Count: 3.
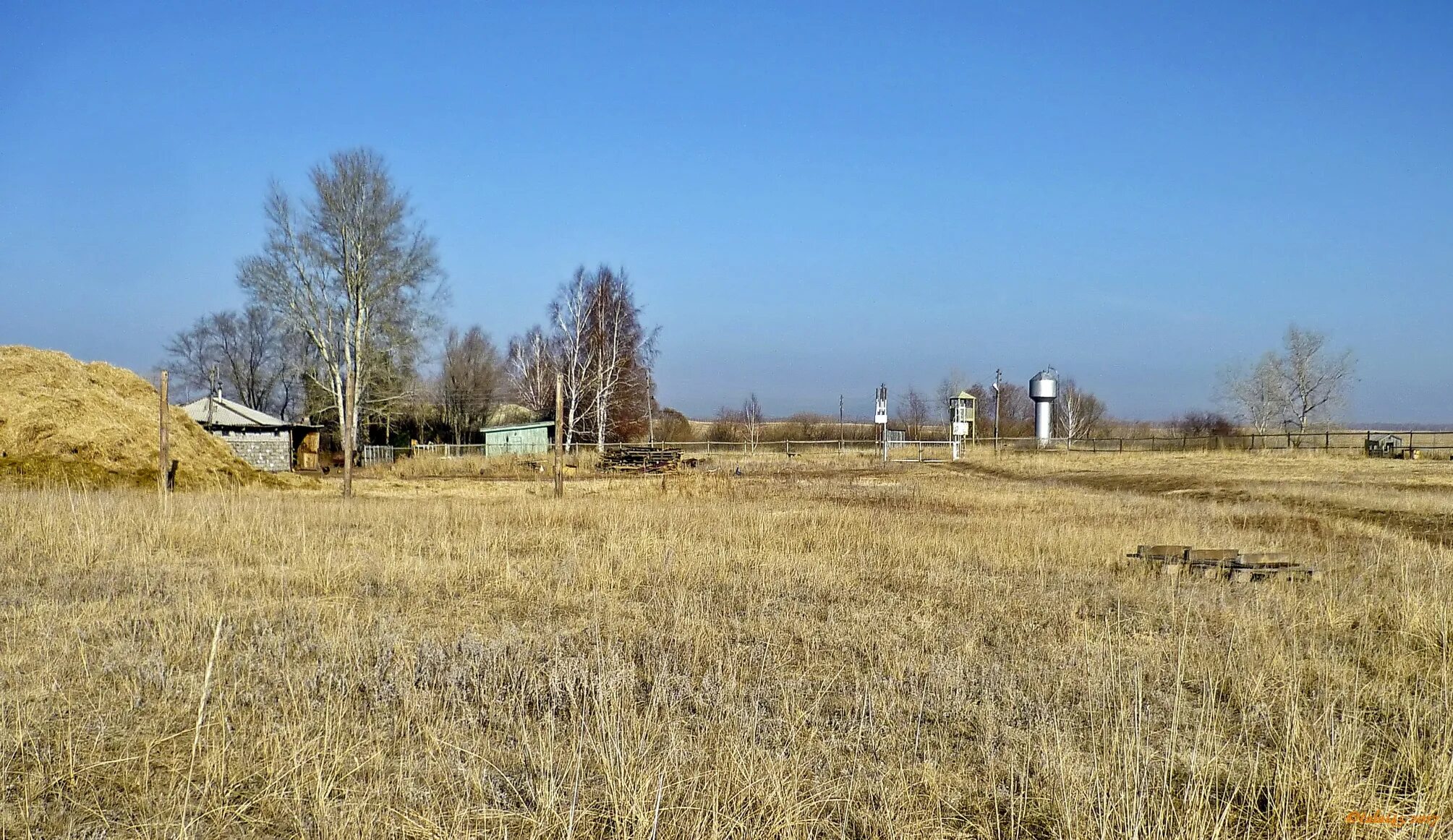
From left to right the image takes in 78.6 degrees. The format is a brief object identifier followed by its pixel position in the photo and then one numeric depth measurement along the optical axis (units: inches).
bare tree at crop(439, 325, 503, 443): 2301.9
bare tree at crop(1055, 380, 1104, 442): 3085.6
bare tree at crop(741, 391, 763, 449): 2439.7
